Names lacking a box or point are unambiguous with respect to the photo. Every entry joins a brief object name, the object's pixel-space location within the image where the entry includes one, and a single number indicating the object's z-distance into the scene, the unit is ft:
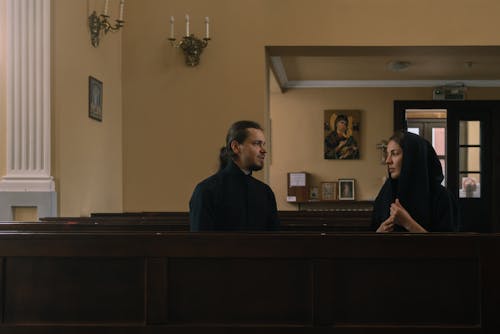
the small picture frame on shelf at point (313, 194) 38.32
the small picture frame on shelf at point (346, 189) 38.17
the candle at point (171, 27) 21.68
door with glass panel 38.52
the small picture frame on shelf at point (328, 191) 38.32
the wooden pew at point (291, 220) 14.16
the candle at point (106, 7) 18.43
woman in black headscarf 10.43
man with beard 10.72
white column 15.56
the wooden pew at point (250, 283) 9.30
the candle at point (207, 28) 21.59
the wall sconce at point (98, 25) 18.42
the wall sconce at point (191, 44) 21.67
